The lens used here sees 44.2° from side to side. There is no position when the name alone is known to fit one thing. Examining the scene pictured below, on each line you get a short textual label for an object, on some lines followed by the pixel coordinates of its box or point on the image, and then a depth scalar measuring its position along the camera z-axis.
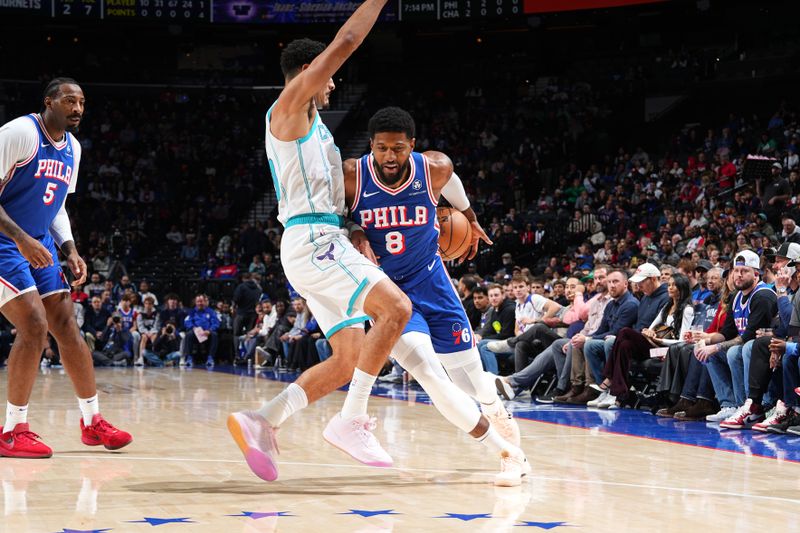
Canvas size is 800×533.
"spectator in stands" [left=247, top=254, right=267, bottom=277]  18.91
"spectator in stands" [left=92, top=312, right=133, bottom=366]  15.33
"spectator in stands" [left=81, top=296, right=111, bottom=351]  15.57
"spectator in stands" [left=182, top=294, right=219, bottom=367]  15.86
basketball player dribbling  4.46
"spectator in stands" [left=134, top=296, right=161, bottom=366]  15.81
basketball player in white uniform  4.07
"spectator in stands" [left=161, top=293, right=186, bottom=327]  16.02
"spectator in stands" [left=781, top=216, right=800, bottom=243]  11.46
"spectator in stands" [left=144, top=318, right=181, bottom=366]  15.58
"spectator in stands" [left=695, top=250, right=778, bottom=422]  7.29
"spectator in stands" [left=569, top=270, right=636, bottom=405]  8.75
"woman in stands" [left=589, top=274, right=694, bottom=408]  8.40
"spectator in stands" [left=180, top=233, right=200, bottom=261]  21.41
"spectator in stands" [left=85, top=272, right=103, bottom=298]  17.06
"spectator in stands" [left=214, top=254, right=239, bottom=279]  19.72
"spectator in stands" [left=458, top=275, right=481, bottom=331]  11.17
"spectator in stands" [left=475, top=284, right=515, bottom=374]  10.23
